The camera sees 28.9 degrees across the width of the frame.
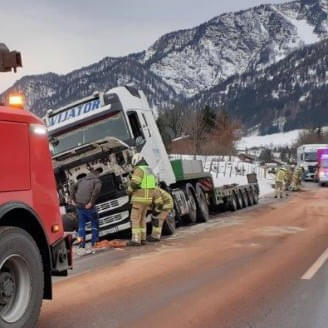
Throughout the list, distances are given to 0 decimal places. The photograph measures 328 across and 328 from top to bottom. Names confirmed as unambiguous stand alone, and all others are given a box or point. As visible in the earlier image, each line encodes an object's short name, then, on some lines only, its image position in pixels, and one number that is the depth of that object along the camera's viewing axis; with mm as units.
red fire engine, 4930
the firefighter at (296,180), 37000
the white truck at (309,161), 51312
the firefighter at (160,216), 12961
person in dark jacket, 11914
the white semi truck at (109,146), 12930
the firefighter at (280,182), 30469
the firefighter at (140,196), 12234
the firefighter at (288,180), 36609
